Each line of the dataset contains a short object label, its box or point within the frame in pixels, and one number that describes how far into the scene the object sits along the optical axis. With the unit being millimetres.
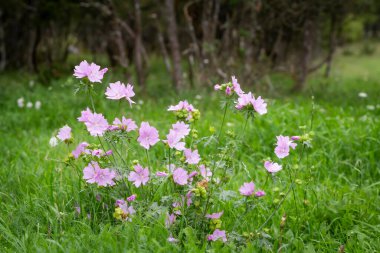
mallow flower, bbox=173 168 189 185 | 2186
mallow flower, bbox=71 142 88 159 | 2440
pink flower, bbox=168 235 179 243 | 2115
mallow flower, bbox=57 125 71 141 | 2338
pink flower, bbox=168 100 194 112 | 2197
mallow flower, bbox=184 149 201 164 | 2251
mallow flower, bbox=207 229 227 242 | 2187
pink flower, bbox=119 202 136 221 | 2204
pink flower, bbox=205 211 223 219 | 2234
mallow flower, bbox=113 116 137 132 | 2137
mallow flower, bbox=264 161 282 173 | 2184
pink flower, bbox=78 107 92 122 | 2074
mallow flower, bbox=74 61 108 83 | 2026
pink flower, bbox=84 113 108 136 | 2055
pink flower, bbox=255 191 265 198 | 2215
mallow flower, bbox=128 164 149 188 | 2211
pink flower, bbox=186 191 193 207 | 2248
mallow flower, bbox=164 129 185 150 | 2133
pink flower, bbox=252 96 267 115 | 2049
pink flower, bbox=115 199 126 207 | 2274
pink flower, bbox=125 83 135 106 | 2146
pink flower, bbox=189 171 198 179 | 2231
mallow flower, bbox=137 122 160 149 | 2121
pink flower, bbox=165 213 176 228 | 2225
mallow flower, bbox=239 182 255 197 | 2246
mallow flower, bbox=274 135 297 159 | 2201
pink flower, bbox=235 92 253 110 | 2051
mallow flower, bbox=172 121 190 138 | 2141
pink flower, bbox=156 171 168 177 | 2213
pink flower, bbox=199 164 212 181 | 2346
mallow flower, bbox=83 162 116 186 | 2254
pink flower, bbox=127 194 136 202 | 2211
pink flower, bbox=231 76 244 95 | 2080
